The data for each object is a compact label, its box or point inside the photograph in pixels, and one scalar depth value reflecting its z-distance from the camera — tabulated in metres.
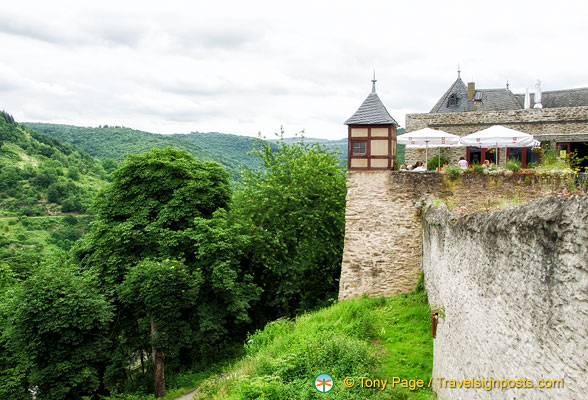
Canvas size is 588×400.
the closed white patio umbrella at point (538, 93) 20.87
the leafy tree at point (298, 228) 17.67
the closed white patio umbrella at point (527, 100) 21.73
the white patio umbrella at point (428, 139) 14.87
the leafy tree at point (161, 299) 14.50
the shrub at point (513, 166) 13.30
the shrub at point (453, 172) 13.61
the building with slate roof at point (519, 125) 17.14
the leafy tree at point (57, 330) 13.66
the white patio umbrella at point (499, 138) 13.81
